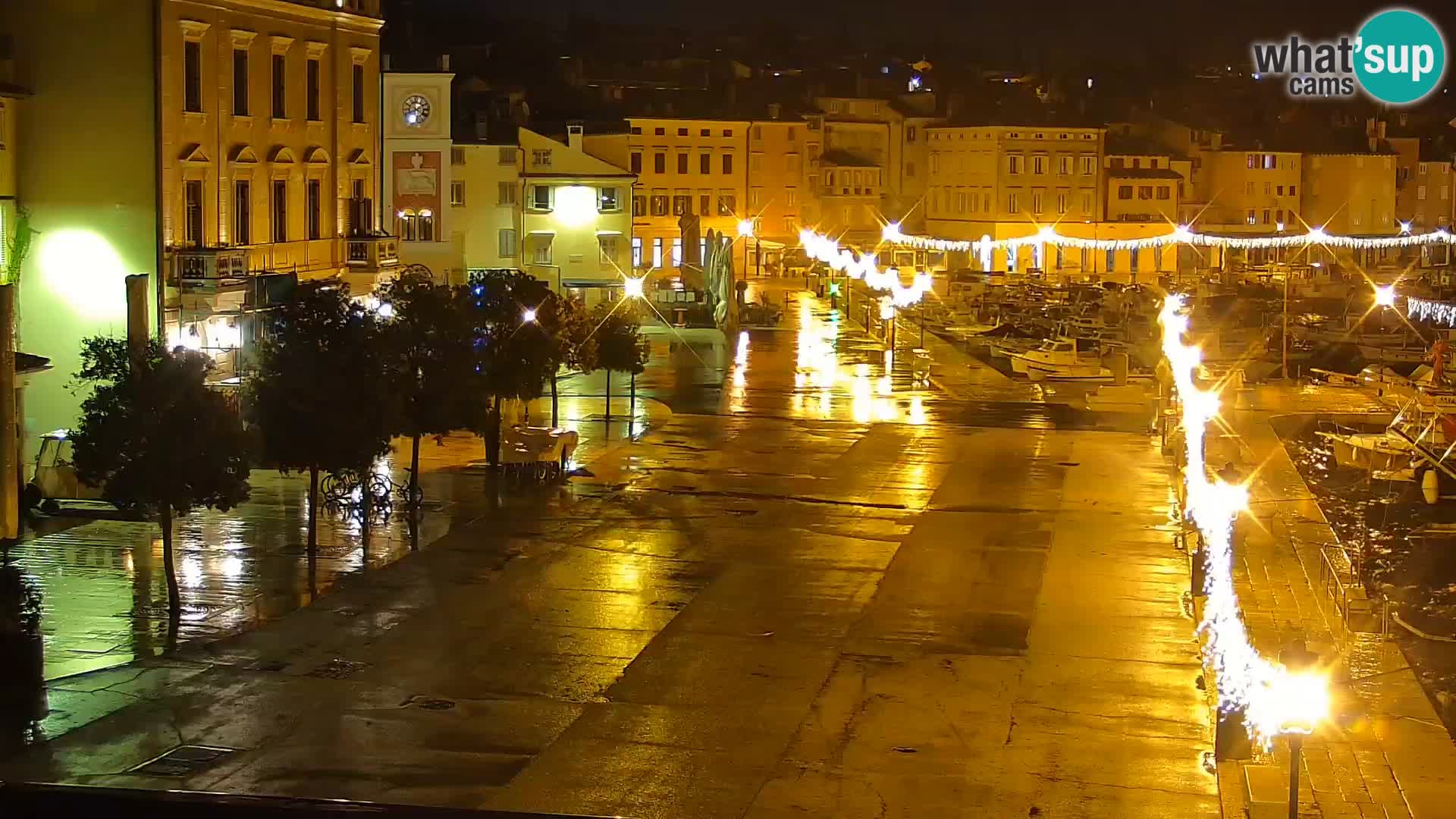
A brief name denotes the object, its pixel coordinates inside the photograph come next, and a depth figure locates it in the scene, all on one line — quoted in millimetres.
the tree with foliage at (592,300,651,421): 40938
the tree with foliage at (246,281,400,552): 24016
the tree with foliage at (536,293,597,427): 33531
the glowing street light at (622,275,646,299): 58219
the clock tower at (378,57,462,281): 54188
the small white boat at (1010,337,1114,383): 57156
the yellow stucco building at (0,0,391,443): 33500
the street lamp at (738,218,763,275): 93062
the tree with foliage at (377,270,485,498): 27450
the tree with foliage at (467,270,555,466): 32062
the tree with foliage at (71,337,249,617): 21000
